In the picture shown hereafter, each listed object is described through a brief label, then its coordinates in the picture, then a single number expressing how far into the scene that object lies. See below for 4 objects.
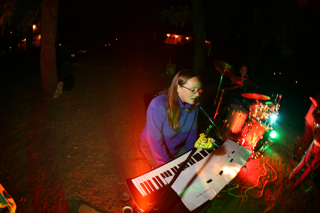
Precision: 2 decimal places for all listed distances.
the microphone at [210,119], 2.56
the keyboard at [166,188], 1.75
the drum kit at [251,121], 4.72
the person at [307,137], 4.71
